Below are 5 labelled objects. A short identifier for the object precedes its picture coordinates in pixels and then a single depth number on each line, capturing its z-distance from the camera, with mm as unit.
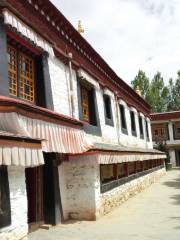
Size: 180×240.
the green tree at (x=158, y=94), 43191
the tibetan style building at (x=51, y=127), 4685
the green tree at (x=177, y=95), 44886
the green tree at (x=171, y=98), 45309
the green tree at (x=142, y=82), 43171
